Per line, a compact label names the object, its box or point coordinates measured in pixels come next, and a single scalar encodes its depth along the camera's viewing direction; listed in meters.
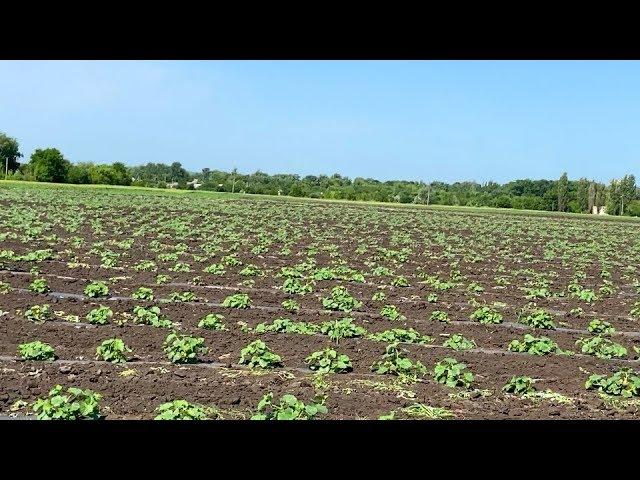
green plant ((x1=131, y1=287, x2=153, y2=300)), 11.75
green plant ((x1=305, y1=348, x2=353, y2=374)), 8.11
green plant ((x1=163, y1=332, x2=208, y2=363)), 8.14
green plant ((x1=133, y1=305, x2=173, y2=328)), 9.77
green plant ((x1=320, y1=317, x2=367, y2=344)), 9.75
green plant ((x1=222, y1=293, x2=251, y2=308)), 11.55
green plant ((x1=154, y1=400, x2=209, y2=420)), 5.67
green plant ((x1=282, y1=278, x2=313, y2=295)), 13.41
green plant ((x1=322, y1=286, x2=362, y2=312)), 11.95
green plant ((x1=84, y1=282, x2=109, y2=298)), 11.88
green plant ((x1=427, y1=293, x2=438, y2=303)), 13.21
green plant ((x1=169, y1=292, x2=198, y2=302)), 11.84
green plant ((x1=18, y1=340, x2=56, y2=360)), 7.83
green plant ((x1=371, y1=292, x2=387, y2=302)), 13.13
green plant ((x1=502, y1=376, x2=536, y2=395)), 7.60
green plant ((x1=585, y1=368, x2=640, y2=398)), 7.73
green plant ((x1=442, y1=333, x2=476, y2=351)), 9.66
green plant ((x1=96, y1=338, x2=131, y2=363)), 8.00
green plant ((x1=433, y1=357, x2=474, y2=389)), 7.76
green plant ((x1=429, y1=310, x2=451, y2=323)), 11.42
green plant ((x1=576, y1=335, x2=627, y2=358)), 9.73
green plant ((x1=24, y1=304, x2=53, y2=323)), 9.95
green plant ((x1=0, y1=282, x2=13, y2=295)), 11.79
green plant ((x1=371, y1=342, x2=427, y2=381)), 8.14
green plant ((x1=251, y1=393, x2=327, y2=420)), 5.94
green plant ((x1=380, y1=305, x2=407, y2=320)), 11.26
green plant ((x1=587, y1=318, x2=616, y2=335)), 11.38
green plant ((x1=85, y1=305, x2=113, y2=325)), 9.85
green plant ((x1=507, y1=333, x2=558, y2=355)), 9.58
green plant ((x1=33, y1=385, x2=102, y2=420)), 5.82
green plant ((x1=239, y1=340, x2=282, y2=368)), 8.12
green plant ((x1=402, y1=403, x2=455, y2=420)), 6.64
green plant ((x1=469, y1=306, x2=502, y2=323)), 11.64
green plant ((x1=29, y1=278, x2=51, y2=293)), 12.02
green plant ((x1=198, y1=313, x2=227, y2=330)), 9.85
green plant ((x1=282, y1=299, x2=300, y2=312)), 11.60
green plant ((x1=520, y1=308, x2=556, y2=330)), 11.59
